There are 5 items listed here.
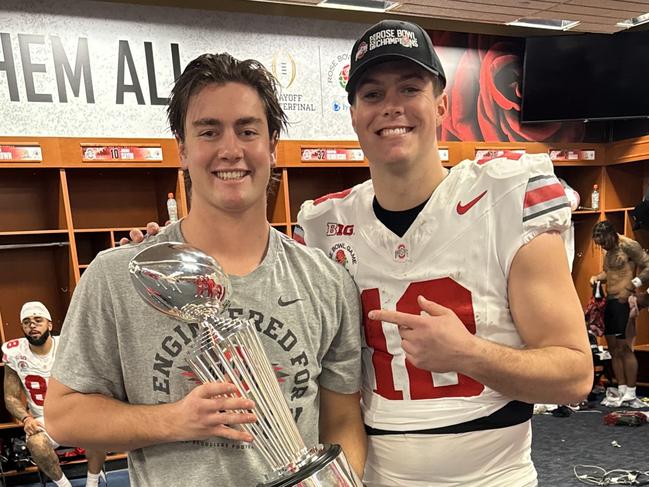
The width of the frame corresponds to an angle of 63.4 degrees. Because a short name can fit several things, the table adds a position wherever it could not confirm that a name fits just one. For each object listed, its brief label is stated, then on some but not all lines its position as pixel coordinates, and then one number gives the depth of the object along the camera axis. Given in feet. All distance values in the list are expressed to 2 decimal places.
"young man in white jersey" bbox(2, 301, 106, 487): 12.80
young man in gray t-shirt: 3.27
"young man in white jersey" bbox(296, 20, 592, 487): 3.84
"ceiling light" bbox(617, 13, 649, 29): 18.98
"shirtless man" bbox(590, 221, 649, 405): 17.49
